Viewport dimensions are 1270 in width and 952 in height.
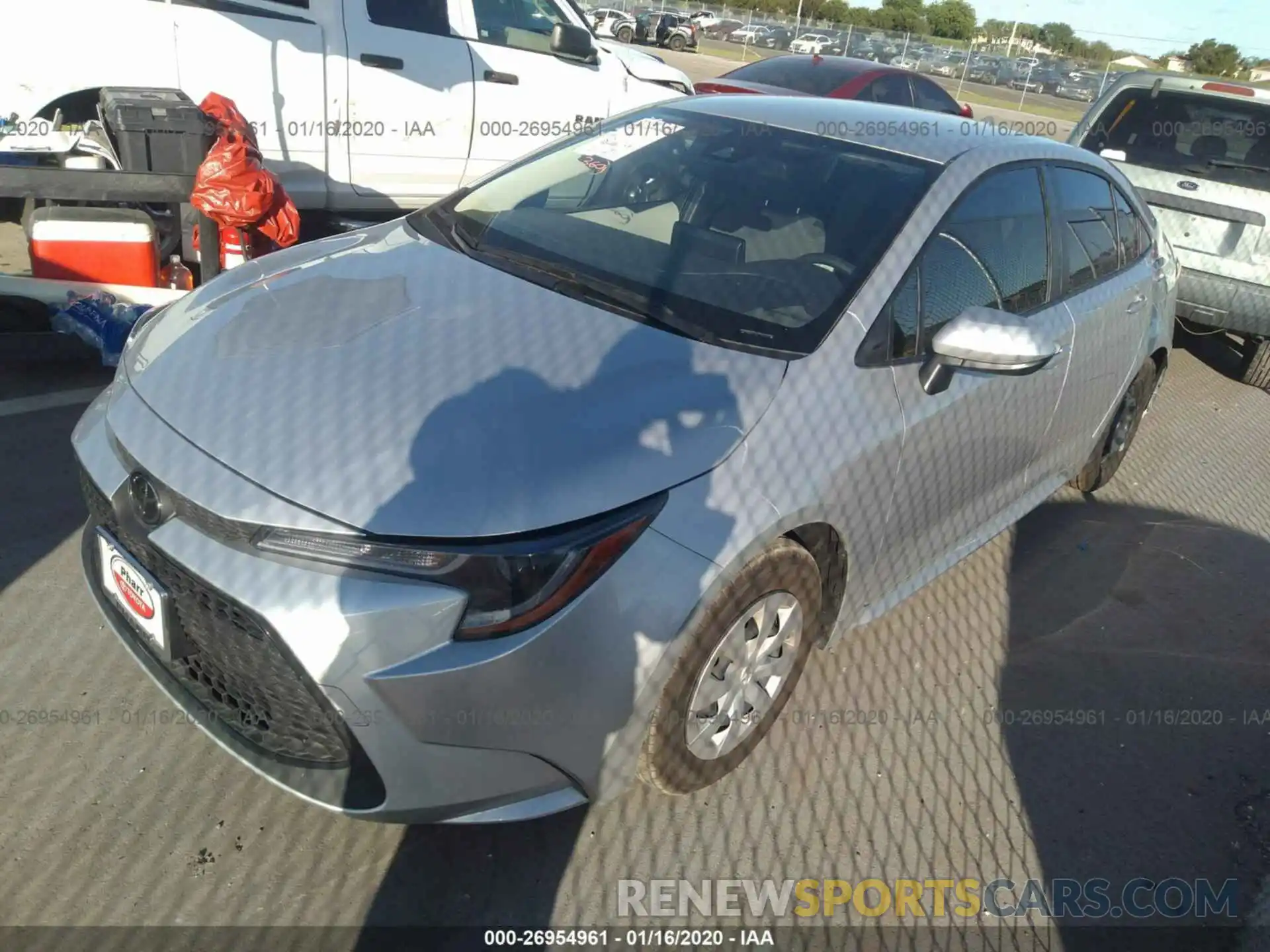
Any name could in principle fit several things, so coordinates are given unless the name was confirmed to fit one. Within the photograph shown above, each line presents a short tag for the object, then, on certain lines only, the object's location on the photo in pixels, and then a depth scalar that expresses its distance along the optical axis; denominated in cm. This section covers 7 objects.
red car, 951
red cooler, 443
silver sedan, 199
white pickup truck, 491
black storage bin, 449
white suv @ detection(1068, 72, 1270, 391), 608
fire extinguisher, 455
